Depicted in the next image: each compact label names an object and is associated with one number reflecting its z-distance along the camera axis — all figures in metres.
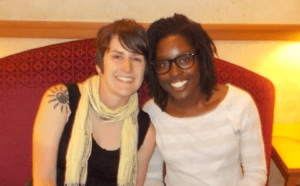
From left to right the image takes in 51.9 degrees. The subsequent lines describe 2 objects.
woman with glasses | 1.62
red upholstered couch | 1.92
